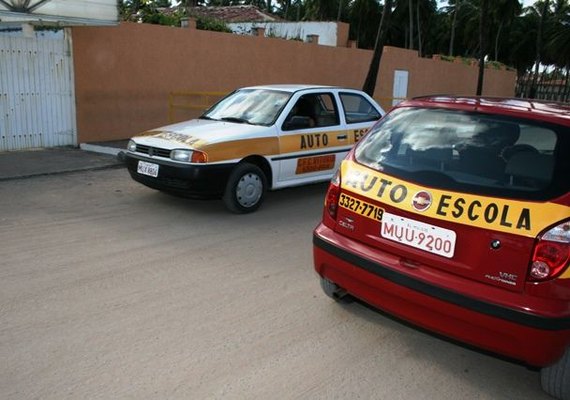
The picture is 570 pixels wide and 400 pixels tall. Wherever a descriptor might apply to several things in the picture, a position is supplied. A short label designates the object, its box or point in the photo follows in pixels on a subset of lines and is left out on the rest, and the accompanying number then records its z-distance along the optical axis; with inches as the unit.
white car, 233.5
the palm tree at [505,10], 1784.0
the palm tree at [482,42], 1038.4
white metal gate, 369.1
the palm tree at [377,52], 655.8
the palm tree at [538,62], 1435.8
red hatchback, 103.3
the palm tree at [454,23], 1821.6
